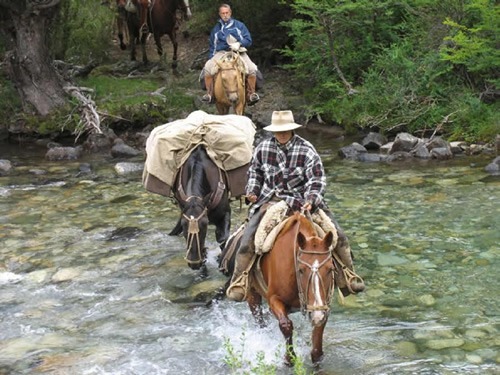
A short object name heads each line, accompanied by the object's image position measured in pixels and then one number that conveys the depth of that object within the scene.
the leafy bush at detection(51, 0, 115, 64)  20.61
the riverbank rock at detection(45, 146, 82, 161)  16.77
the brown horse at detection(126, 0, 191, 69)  20.64
